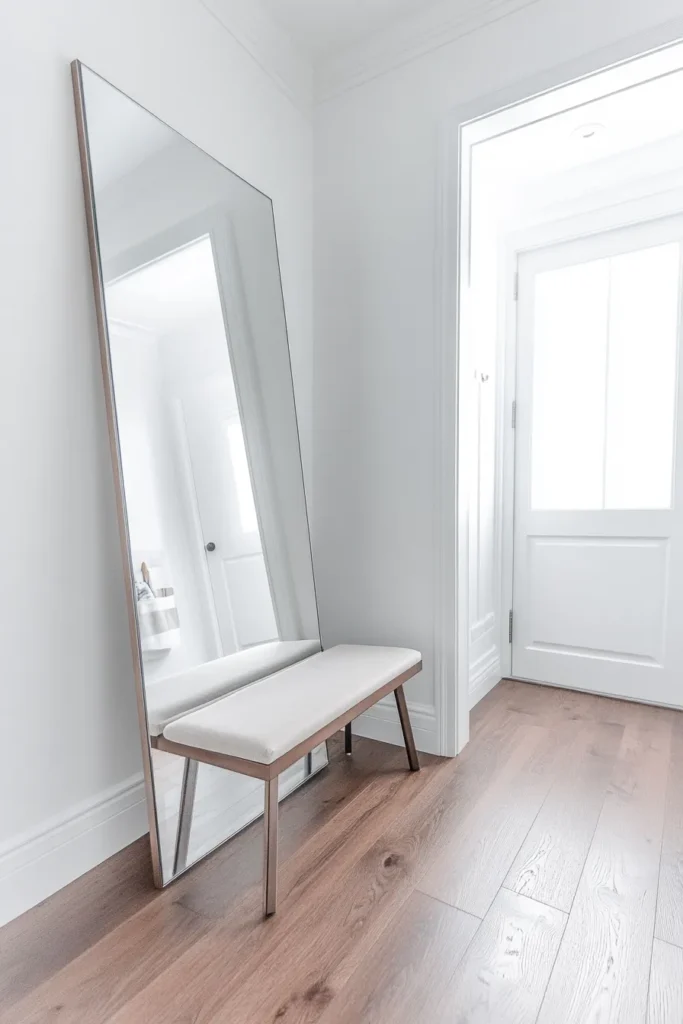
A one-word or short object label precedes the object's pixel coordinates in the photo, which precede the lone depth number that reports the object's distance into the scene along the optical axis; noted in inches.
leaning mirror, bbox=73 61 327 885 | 55.7
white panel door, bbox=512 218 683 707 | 96.8
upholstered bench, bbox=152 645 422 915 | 49.6
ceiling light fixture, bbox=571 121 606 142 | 89.3
